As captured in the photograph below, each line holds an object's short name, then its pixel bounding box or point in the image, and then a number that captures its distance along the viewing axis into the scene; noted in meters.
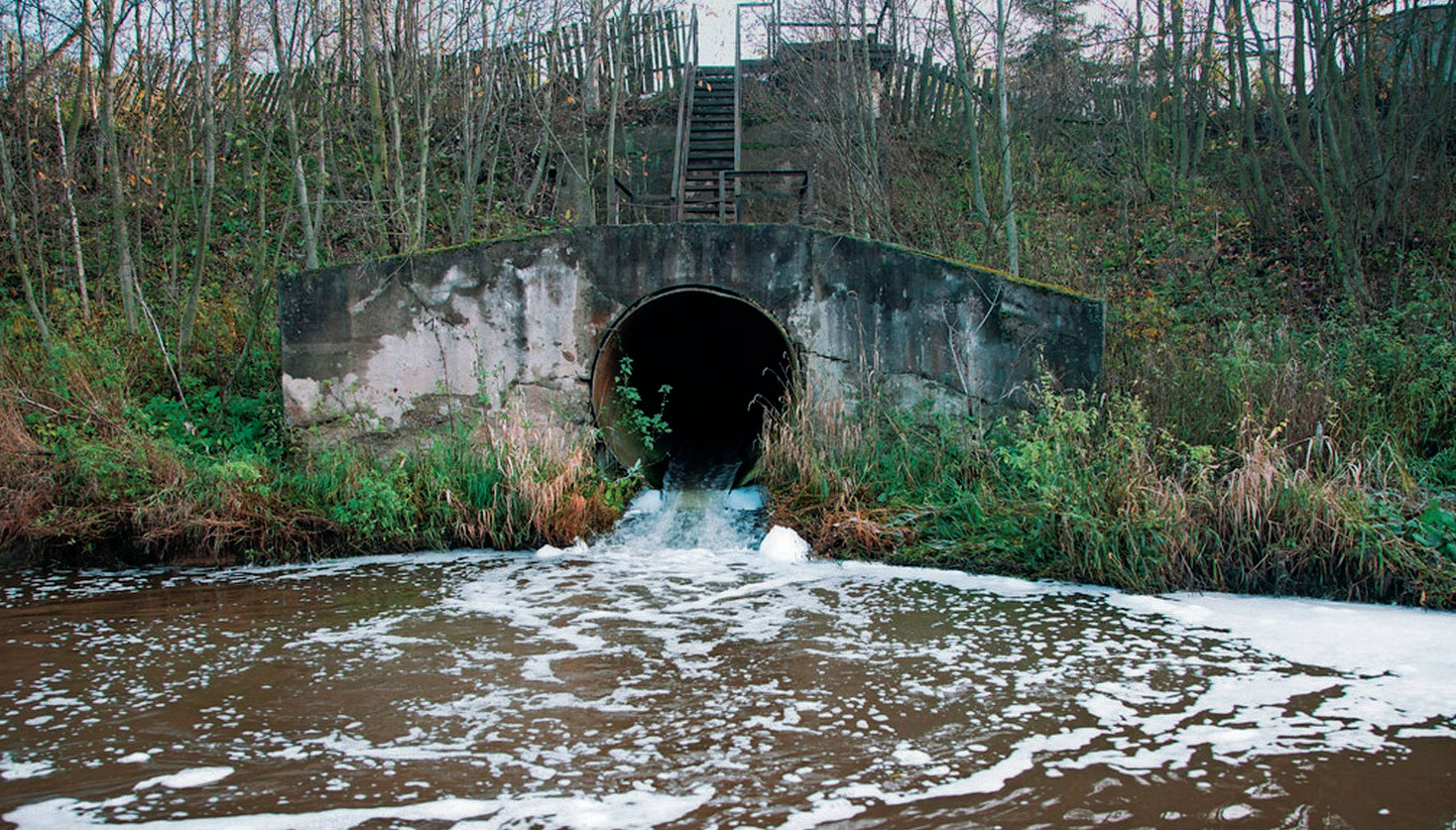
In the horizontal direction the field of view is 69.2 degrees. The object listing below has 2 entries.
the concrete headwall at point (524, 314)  8.52
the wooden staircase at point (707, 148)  14.14
